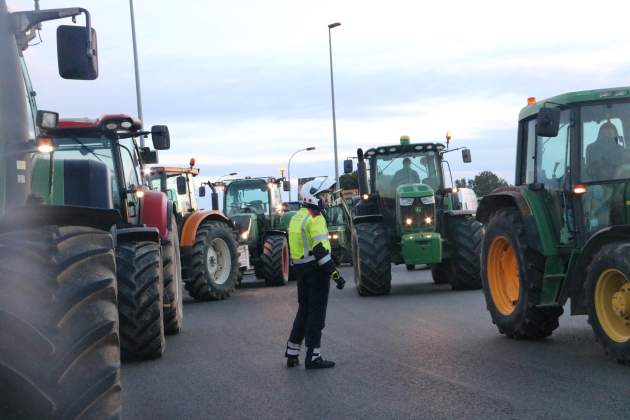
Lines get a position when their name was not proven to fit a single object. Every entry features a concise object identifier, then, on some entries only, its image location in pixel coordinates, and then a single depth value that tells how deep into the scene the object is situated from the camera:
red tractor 5.41
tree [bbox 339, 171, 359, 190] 72.38
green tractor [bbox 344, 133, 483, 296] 16.14
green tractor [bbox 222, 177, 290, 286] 20.73
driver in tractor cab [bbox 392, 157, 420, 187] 17.67
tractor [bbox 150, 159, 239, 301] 16.14
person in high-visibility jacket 8.83
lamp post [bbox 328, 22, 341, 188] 42.34
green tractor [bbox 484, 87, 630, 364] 7.72
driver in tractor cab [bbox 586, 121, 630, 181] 8.42
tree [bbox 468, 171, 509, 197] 41.79
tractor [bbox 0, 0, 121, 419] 3.30
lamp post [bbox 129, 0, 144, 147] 28.80
